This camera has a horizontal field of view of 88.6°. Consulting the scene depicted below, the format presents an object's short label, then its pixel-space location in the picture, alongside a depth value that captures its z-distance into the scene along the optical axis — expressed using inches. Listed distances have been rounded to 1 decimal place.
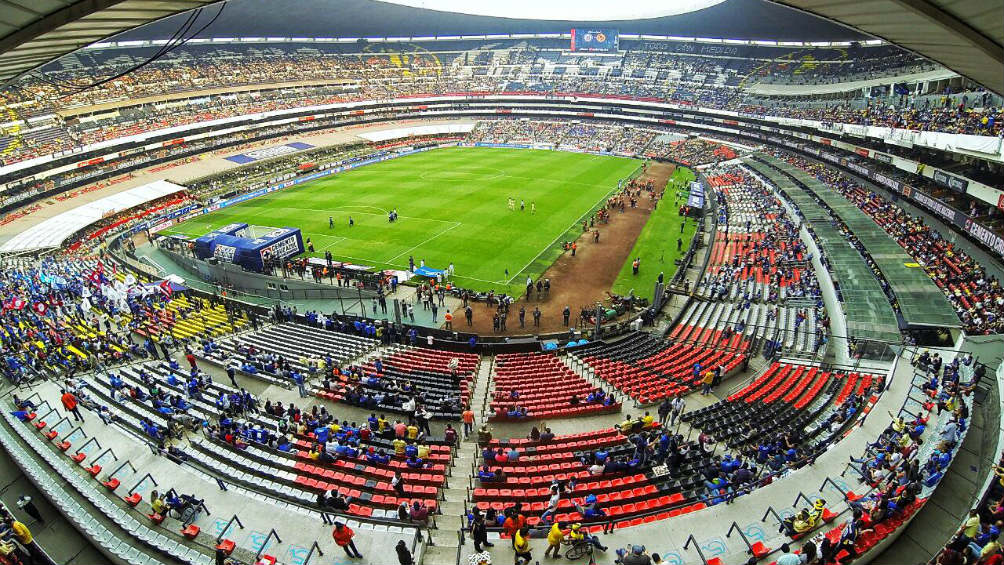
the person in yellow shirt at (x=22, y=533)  374.0
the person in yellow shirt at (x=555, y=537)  388.5
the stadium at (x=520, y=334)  411.8
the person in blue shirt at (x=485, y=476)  516.7
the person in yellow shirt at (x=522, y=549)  383.9
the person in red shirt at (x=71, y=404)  534.6
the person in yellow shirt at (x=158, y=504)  421.1
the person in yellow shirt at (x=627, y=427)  589.9
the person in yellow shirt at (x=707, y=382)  721.6
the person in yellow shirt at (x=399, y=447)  542.3
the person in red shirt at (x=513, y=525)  412.2
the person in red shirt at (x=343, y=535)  380.5
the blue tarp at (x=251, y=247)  1221.7
